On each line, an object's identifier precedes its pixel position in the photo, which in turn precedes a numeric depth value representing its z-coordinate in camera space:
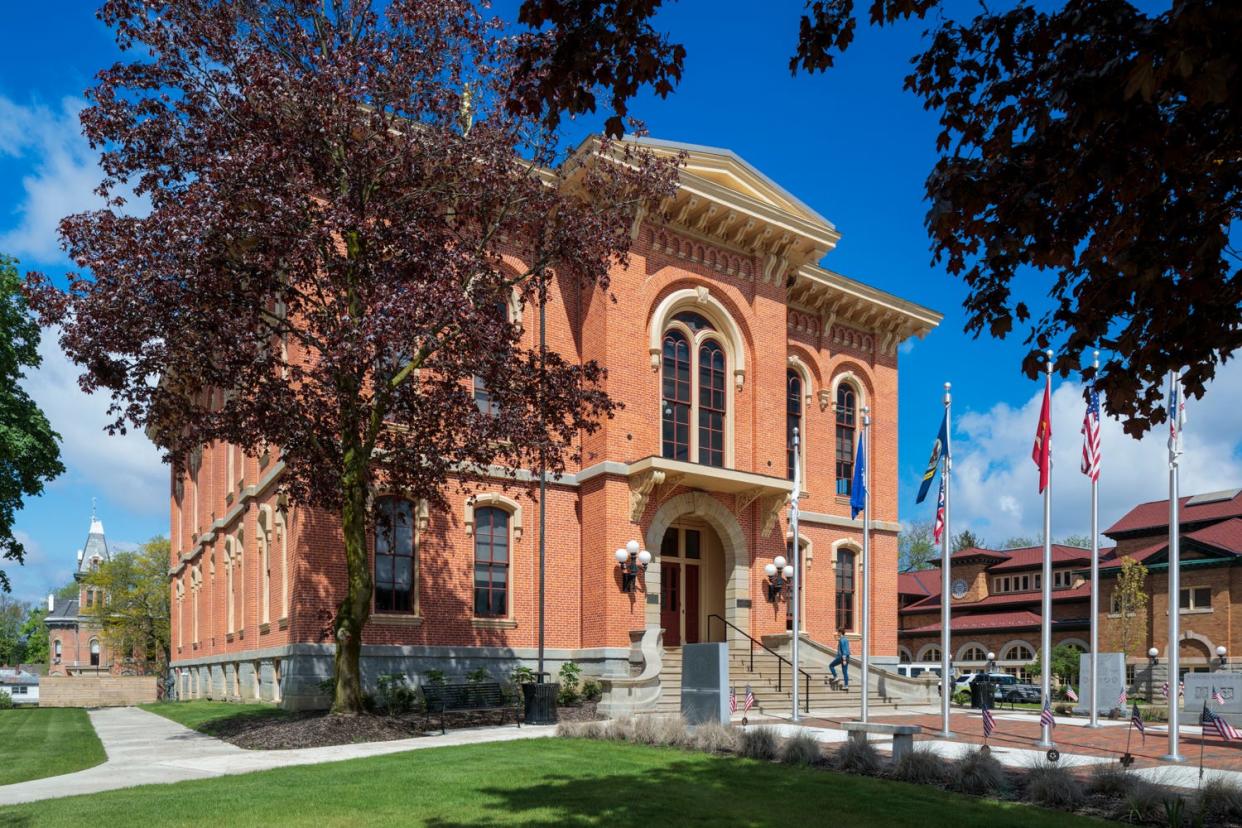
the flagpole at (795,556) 21.02
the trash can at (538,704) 19.61
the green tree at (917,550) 78.69
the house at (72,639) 95.38
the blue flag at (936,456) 19.20
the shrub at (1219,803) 9.52
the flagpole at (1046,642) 15.78
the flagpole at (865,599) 19.70
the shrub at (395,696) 20.78
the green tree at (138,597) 54.28
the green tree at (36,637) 112.69
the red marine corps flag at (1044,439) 18.16
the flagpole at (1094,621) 20.42
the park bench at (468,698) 21.02
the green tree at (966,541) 79.06
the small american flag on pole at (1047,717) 15.18
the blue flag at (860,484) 21.44
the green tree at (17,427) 30.03
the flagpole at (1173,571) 14.56
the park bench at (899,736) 12.58
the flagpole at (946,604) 17.42
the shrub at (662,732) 14.99
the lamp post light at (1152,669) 39.92
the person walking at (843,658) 25.09
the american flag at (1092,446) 18.91
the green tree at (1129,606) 42.47
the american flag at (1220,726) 14.26
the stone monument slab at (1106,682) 23.67
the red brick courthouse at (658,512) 22.61
